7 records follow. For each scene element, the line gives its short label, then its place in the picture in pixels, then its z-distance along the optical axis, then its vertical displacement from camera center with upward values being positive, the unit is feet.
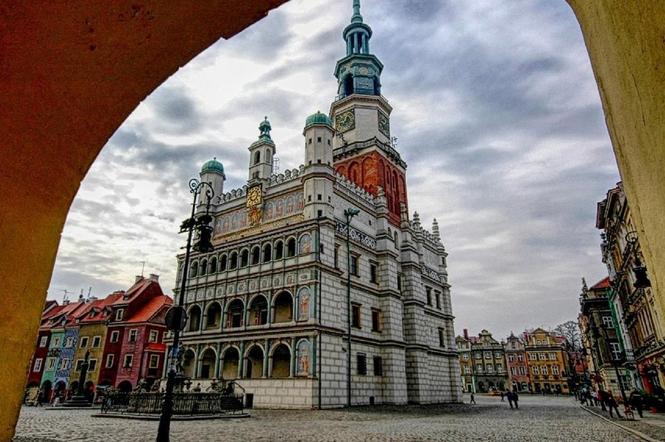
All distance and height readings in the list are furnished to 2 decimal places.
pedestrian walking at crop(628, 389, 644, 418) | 64.03 -4.97
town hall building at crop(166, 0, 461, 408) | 83.35 +20.44
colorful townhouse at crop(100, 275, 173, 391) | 128.06 +9.89
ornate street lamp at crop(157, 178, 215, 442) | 30.17 +4.69
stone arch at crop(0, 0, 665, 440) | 4.98 +4.21
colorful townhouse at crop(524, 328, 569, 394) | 281.13 +5.31
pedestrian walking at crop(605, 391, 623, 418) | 66.37 -5.14
